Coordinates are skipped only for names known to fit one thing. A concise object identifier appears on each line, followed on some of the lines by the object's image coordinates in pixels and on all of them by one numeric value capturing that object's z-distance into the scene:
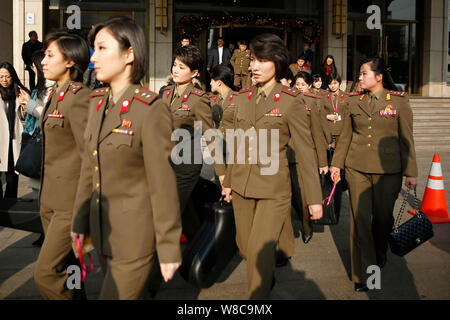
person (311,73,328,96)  8.88
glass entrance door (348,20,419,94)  18.06
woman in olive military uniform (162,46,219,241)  4.33
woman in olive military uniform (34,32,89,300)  2.87
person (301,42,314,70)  14.28
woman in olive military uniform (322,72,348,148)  7.87
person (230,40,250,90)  14.17
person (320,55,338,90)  8.31
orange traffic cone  6.32
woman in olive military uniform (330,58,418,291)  4.16
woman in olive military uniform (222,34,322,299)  3.15
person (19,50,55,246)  4.25
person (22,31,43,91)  12.74
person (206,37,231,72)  14.62
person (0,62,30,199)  5.68
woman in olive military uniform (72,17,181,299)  2.15
